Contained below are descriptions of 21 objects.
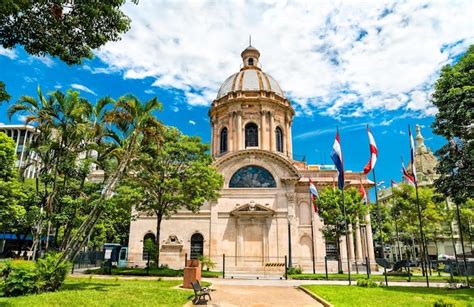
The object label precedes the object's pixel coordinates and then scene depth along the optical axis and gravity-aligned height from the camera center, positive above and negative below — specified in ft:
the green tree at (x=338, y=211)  97.96 +8.81
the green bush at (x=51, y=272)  43.65 -4.34
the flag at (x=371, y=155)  70.44 +18.23
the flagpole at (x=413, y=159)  69.90 +17.10
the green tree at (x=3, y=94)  31.48 +13.76
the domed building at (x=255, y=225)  114.11 +5.38
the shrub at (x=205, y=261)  92.11 -5.83
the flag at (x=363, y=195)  102.69 +14.10
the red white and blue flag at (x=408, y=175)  73.83 +15.22
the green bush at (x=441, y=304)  31.63 -5.97
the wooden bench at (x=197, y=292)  40.16 -6.40
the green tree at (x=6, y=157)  92.63 +23.14
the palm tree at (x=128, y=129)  55.88 +19.61
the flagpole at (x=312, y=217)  112.94 +8.26
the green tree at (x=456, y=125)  56.13 +20.59
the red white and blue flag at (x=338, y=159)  72.03 +17.84
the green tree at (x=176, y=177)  88.69 +17.09
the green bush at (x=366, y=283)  59.97 -7.75
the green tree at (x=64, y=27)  30.71 +20.38
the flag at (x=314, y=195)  101.86 +13.99
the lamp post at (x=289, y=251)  105.29 -3.40
